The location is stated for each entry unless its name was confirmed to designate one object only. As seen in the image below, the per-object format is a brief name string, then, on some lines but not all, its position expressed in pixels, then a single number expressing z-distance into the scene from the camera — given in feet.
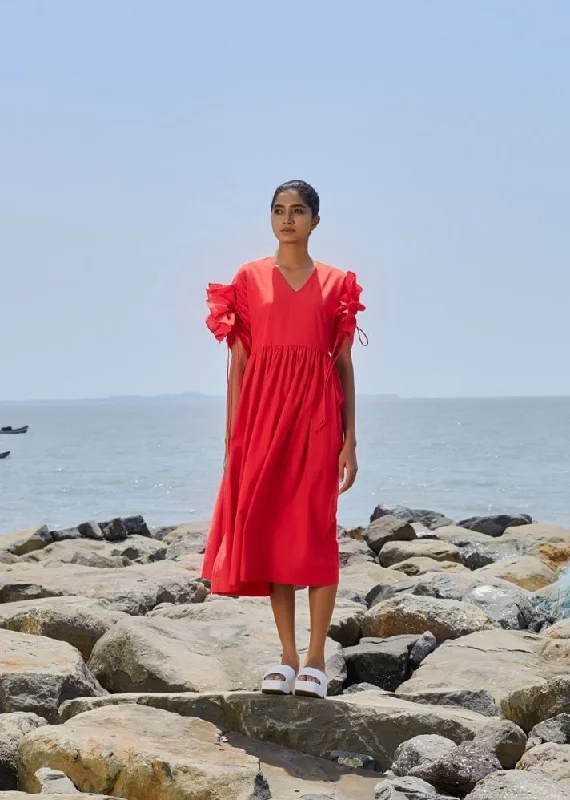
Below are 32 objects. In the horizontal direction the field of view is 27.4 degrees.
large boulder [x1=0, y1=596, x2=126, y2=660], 19.21
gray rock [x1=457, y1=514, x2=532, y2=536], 53.53
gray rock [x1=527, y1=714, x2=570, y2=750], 14.01
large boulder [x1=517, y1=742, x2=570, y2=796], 12.35
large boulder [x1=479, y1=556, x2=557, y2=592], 30.83
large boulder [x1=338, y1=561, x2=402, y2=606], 26.20
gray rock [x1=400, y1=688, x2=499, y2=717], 15.98
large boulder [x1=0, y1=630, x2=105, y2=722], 15.01
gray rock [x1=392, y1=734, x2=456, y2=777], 13.01
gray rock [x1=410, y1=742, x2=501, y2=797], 12.64
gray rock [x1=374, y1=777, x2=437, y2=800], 11.97
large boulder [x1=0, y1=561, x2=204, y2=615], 24.20
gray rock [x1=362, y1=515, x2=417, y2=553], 40.55
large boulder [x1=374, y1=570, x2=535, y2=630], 23.86
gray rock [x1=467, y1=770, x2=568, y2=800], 11.25
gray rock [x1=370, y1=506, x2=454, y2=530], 55.88
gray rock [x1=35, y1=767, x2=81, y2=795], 11.62
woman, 14.85
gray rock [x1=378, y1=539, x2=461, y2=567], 35.76
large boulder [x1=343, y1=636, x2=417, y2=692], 19.06
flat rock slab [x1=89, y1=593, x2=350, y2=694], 16.60
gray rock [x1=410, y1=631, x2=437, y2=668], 19.60
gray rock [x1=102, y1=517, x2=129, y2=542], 51.57
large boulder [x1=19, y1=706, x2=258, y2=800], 11.77
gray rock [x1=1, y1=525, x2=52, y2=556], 42.34
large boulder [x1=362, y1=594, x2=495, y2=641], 21.12
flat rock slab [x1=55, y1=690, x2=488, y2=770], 14.14
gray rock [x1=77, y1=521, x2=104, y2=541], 51.13
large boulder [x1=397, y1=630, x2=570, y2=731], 15.19
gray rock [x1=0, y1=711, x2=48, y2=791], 12.86
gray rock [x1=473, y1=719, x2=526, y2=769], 13.43
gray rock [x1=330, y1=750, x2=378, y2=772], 13.91
